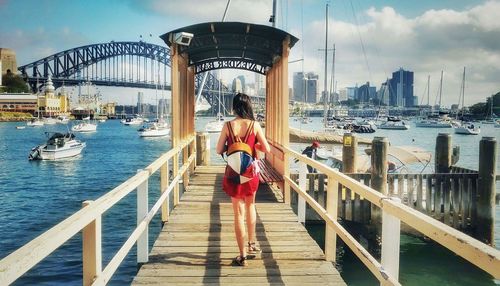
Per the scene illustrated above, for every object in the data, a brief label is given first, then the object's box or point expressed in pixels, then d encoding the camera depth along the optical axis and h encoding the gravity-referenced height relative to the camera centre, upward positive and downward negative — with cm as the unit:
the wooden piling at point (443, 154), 1269 -119
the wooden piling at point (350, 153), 1210 -113
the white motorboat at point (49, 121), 11514 -279
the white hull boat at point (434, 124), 10206 -251
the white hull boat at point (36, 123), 10639 -312
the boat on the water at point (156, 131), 6900 -316
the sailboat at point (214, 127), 6801 -240
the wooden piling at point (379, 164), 1010 -120
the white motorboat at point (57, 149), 3694 -333
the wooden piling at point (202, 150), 1471 -131
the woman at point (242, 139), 473 -35
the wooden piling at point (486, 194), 1042 -196
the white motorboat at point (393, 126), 9044 -268
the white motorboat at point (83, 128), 9156 -364
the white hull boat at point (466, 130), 7925 -312
